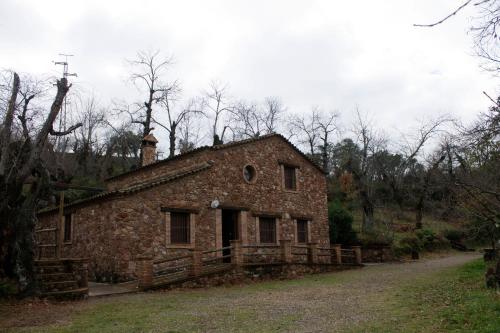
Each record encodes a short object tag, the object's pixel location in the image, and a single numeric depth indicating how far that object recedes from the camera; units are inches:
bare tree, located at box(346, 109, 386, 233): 1355.8
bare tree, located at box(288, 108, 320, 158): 1763.0
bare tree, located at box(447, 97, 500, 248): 304.8
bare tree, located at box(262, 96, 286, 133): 1782.7
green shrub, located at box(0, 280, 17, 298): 457.4
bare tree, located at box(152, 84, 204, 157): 1477.7
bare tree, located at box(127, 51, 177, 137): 1408.1
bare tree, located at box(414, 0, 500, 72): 151.4
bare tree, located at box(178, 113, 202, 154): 1708.4
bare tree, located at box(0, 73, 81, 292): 474.0
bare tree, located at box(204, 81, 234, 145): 1655.0
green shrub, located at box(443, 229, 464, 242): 1339.8
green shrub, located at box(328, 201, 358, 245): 1075.3
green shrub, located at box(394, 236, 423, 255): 1139.3
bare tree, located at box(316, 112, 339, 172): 1690.5
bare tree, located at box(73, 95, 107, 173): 1470.2
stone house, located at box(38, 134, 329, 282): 634.8
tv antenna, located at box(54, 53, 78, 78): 527.8
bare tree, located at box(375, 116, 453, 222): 1567.2
